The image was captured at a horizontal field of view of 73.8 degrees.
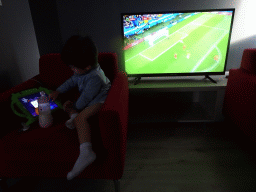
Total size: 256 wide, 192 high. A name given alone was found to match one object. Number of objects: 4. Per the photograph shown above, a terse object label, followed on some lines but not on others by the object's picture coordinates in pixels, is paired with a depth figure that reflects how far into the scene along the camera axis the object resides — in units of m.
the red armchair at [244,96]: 1.43
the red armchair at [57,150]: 0.99
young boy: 1.06
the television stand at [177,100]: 1.81
